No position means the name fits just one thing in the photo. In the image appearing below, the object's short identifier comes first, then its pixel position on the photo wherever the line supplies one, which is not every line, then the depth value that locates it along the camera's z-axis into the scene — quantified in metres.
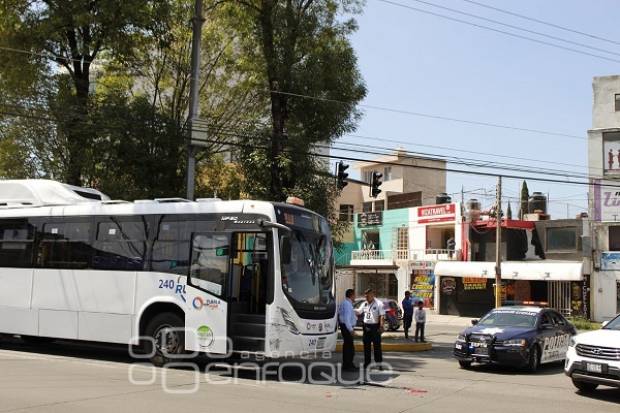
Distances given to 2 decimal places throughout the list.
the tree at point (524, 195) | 51.25
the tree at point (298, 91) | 21.38
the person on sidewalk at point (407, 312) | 23.62
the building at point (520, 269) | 39.06
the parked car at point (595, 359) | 10.75
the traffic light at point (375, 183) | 23.62
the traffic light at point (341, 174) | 21.77
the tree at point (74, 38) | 20.11
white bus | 12.92
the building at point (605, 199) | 37.97
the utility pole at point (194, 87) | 18.92
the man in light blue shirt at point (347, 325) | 14.13
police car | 14.33
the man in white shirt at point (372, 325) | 14.80
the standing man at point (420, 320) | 21.72
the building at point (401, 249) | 46.50
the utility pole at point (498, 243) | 35.44
